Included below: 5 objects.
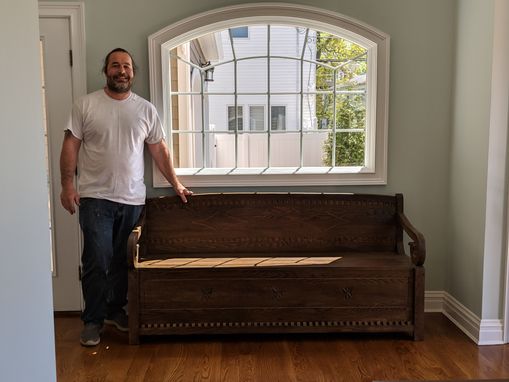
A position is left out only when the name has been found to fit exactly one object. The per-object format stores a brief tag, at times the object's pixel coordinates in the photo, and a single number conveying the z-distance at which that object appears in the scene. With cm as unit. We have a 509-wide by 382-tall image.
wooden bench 311
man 315
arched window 357
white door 341
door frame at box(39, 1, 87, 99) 337
